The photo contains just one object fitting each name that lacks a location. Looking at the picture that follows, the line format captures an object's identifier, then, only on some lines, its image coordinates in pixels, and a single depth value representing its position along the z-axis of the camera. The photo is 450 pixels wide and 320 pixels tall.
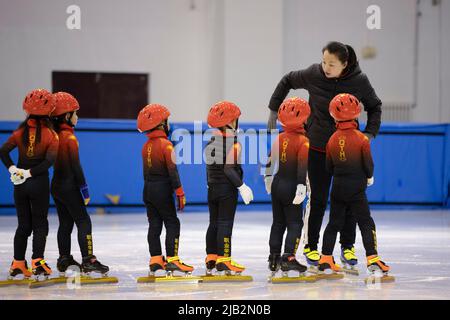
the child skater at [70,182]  10.94
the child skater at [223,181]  11.09
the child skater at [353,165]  11.05
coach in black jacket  11.83
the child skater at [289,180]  10.98
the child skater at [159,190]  11.01
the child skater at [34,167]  10.62
